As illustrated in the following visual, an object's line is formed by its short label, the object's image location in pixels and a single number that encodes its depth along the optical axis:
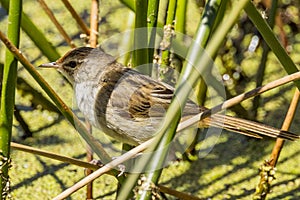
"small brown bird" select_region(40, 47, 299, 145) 4.23
